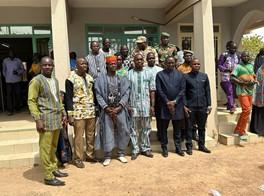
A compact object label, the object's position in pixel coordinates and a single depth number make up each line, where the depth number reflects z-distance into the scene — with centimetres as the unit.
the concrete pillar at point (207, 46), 451
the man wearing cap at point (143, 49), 417
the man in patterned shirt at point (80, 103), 345
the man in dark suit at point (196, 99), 391
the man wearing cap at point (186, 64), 413
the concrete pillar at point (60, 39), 402
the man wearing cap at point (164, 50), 441
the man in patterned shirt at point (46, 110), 295
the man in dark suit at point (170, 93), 375
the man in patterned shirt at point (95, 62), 405
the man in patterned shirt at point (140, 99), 378
